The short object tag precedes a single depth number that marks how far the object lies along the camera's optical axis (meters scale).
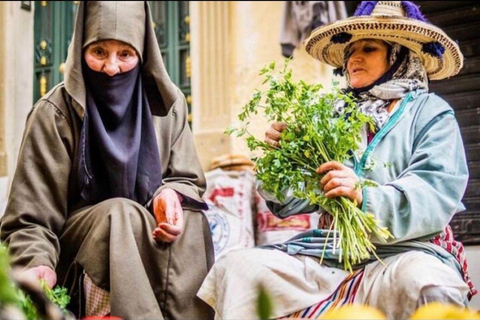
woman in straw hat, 3.94
